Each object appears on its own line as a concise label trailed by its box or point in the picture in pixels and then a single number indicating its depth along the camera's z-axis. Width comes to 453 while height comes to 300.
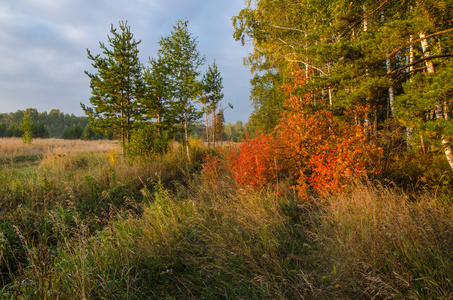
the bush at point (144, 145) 8.59
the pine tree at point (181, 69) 11.53
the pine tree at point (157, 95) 12.75
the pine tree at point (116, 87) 10.80
